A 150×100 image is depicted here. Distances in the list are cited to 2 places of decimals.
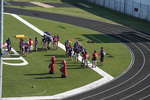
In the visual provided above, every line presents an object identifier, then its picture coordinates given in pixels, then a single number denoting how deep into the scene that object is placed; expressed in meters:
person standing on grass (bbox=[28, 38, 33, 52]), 46.22
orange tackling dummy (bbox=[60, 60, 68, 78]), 38.05
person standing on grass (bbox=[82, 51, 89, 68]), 41.72
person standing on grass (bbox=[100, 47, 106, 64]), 43.20
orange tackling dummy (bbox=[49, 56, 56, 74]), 39.00
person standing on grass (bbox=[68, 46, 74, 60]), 44.47
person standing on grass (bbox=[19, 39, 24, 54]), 45.34
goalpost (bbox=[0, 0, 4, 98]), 30.64
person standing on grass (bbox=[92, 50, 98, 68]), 41.53
